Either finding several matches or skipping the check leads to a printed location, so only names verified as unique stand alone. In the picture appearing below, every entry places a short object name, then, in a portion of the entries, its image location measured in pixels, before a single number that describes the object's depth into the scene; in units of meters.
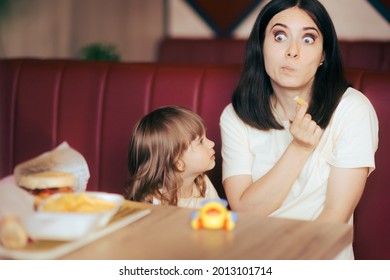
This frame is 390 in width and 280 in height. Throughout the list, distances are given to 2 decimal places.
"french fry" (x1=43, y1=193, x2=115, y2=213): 1.37
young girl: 1.88
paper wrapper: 1.42
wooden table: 1.31
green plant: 3.47
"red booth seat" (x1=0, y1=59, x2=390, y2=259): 2.13
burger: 1.48
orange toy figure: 1.40
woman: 1.78
